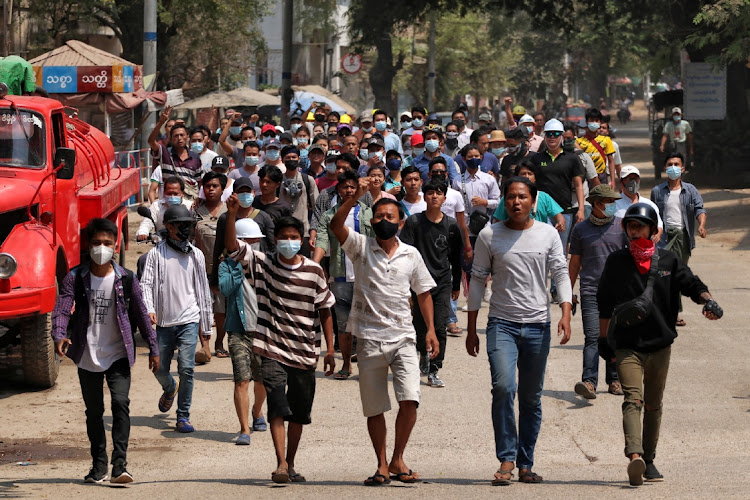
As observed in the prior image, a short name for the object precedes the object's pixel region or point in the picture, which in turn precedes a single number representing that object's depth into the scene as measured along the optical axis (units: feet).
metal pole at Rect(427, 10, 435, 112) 188.03
